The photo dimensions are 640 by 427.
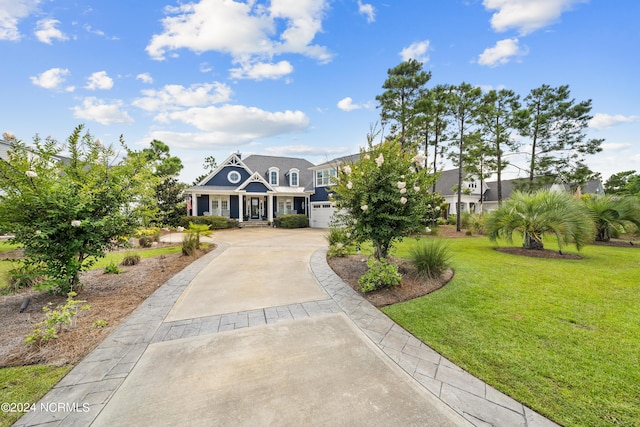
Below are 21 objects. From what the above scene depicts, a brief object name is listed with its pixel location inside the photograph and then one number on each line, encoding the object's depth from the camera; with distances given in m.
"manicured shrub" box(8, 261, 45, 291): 4.39
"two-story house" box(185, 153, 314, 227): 21.19
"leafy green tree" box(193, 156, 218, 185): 42.28
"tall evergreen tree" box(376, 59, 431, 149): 16.88
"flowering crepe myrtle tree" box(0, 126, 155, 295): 4.10
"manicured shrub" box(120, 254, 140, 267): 7.61
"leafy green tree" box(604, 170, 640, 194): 34.00
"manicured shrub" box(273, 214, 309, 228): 21.03
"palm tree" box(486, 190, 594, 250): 7.81
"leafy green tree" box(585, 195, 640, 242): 9.93
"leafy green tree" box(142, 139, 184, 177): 23.68
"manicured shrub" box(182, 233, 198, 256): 8.87
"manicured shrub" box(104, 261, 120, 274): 6.68
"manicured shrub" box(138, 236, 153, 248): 11.57
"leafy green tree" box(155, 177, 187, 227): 18.68
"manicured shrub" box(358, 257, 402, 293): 5.05
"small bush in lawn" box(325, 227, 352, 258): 8.09
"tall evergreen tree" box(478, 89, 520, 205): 18.19
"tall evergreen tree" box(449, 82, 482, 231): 15.75
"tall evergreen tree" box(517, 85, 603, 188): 18.30
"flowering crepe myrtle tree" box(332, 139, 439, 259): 5.31
